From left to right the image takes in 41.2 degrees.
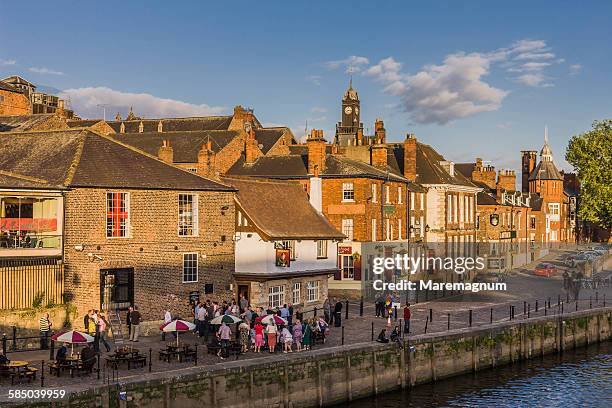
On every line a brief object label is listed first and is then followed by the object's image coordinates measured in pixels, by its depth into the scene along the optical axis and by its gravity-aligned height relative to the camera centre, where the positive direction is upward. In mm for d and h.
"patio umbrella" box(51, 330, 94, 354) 28984 -4003
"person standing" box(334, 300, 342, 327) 43219 -4789
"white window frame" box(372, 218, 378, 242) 60344 -397
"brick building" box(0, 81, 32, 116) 94850 +14977
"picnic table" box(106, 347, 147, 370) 29031 -4778
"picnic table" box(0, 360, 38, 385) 26391 -4738
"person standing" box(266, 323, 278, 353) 34344 -4729
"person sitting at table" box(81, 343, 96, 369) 27969 -4556
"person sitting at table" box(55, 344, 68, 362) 28209 -4466
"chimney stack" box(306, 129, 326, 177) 59406 +5349
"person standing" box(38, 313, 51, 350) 33469 -4288
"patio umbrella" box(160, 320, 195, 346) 32594 -4068
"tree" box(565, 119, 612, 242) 71625 +4692
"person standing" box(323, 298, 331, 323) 44375 -4662
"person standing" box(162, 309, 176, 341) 35406 -4060
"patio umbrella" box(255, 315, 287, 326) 34812 -4091
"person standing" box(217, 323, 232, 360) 32406 -4592
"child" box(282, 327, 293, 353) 34375 -4858
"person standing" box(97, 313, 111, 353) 32719 -4283
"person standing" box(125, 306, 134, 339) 35969 -4309
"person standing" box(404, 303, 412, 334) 40188 -4760
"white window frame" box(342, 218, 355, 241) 59688 -309
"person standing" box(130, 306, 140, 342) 35594 -4340
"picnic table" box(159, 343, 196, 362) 30938 -4852
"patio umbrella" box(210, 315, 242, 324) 33916 -3957
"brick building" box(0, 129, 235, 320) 36406 +215
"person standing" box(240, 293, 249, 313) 41216 -4021
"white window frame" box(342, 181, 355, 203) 59188 +2390
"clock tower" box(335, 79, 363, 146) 129125 +17849
